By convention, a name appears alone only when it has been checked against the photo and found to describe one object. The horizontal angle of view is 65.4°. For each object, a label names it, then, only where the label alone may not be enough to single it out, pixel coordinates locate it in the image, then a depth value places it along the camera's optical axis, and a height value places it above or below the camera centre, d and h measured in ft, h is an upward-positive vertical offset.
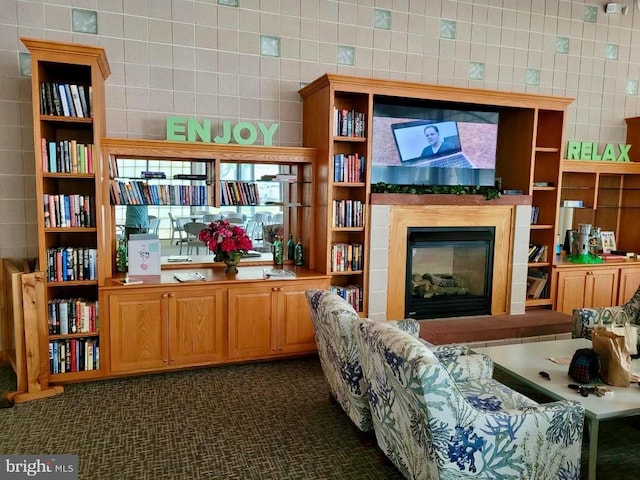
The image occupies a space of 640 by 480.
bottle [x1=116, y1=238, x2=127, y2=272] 13.62 -1.91
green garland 14.61 +0.17
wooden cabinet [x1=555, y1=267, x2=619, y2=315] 17.13 -3.13
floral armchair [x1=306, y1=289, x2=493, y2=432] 8.87 -3.11
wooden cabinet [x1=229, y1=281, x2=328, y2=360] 13.11 -3.44
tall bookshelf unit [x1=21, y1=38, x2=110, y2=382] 11.36 -0.38
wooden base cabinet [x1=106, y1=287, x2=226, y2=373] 12.18 -3.47
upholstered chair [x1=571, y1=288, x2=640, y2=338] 12.86 -3.07
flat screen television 15.19 +1.61
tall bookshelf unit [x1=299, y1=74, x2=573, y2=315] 13.92 +1.59
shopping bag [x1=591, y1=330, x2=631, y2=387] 8.77 -2.87
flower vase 13.71 -1.95
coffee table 7.82 -3.34
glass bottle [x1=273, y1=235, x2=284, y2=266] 15.17 -1.85
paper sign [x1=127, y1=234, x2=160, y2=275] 12.94 -1.69
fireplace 15.20 -2.44
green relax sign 18.33 +1.70
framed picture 18.97 -1.63
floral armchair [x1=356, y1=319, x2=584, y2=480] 6.21 -3.15
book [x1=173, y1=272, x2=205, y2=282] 12.75 -2.26
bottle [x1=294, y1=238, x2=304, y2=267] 15.31 -1.92
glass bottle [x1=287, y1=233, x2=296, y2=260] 15.58 -1.74
